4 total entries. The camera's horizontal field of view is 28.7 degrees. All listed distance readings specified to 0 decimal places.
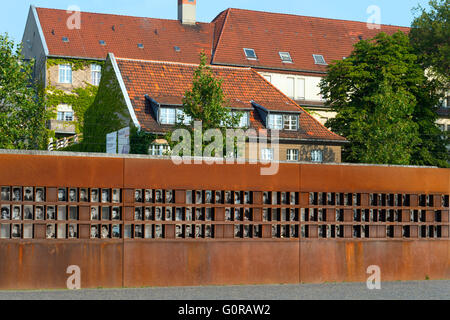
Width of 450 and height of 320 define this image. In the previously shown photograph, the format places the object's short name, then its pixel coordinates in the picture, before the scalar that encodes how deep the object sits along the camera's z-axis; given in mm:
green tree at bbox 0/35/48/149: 45500
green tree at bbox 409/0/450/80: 57406
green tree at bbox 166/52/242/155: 34781
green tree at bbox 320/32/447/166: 50625
